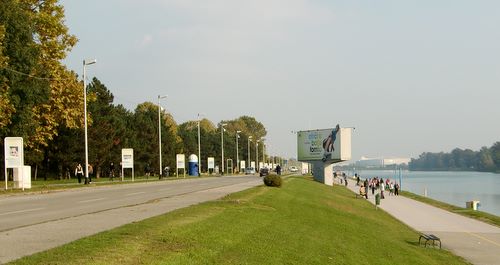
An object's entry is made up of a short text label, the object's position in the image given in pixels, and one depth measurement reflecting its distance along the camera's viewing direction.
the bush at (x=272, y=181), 38.84
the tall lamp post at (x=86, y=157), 46.44
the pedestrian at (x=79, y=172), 49.28
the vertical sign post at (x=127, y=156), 54.78
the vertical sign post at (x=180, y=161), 74.46
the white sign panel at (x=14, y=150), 37.06
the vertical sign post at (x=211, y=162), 96.62
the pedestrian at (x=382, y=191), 61.83
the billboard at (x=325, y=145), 72.75
